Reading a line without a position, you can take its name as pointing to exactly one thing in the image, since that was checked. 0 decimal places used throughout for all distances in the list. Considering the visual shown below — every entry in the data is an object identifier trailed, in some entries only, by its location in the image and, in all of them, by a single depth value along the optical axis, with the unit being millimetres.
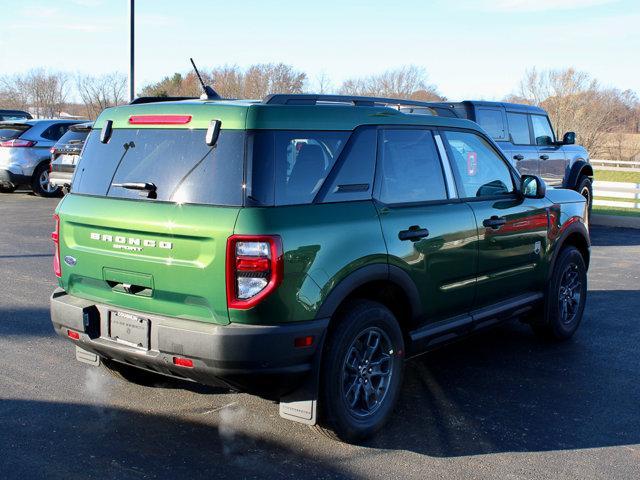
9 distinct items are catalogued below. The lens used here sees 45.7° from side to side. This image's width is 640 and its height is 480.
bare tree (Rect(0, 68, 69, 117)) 40062
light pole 15203
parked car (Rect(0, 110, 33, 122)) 23997
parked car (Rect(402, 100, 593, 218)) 11688
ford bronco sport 3795
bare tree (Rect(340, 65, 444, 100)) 37084
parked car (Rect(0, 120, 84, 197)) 16875
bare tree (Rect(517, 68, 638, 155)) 52938
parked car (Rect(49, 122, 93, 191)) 14977
